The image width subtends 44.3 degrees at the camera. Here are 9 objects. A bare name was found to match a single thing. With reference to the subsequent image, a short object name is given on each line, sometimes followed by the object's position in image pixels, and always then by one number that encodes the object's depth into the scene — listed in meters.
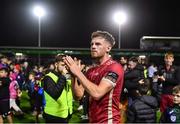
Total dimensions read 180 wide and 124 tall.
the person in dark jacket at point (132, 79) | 4.91
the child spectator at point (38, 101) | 6.63
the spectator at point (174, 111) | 3.78
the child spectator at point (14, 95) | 6.65
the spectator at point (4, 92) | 5.42
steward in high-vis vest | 4.09
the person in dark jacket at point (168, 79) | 4.64
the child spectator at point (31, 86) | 7.09
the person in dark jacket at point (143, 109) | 4.09
